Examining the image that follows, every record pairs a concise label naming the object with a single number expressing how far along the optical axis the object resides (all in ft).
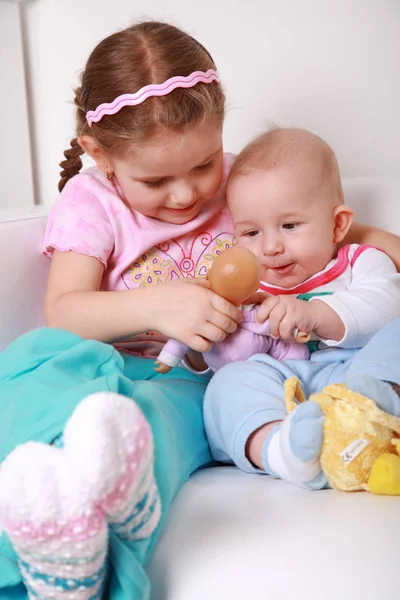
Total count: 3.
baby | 3.30
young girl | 2.79
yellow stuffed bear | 3.16
